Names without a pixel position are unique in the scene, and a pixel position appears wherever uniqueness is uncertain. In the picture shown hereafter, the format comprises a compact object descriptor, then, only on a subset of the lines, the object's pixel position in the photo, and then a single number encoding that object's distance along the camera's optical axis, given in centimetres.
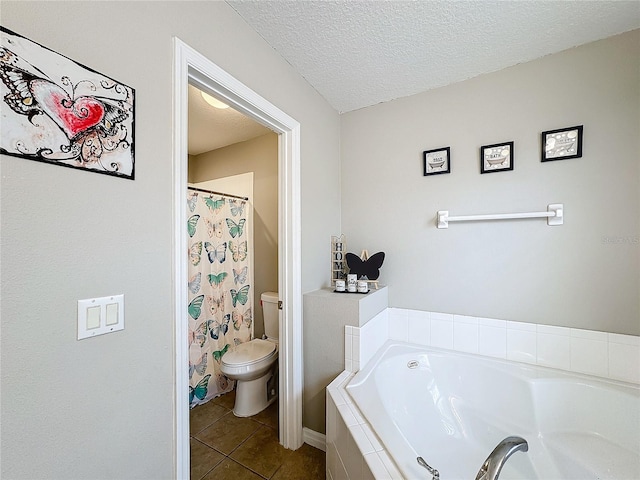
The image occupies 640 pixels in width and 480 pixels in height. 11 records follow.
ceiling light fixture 197
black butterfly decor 192
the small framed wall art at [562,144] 148
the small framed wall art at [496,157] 165
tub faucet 78
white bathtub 125
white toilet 197
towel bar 152
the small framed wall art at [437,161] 182
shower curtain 220
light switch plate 76
